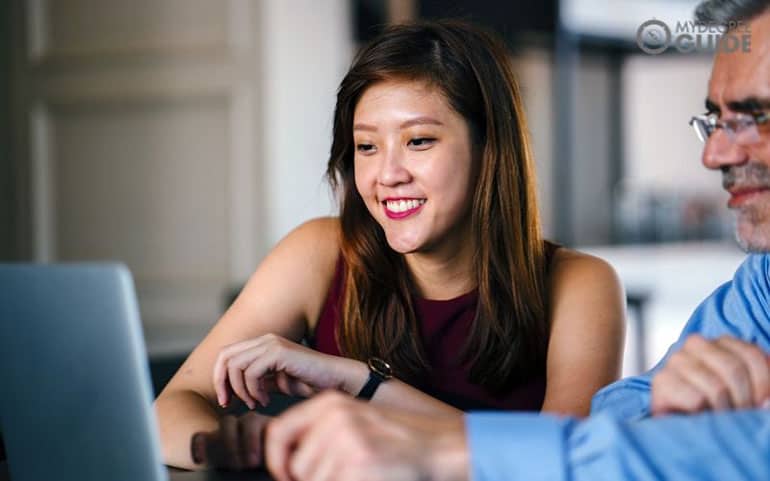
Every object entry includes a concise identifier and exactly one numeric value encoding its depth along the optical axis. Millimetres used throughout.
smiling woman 1631
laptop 822
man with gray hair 708
